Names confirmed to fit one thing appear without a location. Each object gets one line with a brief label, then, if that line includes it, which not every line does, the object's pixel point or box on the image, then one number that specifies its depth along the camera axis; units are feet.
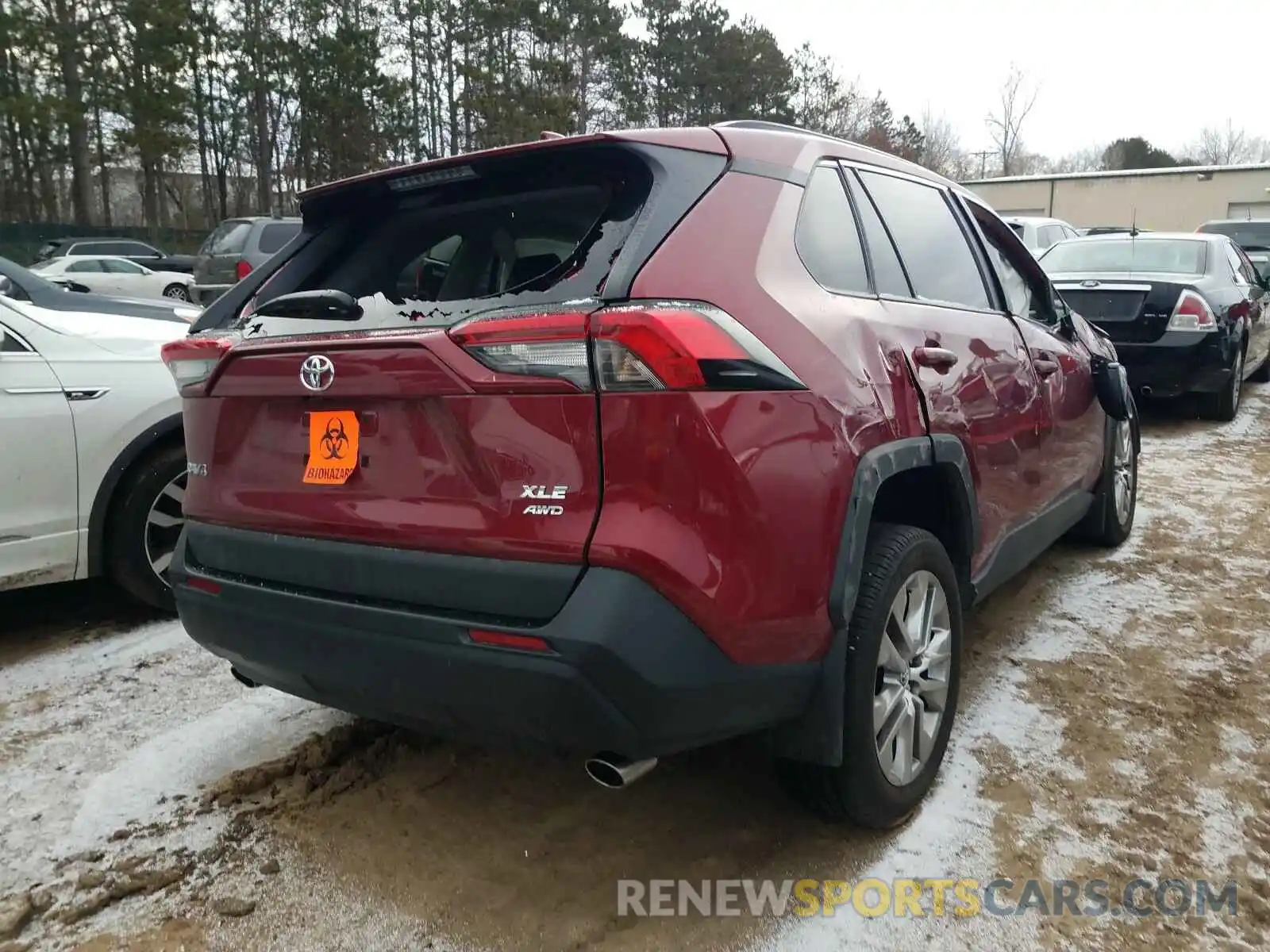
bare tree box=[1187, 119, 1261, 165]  220.43
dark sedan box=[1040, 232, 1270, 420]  24.77
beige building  122.72
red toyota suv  6.31
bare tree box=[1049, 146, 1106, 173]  221.87
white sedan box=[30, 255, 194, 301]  66.74
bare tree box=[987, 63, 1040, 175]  200.03
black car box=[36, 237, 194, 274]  85.10
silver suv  46.73
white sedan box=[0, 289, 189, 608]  12.13
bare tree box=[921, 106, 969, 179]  190.70
